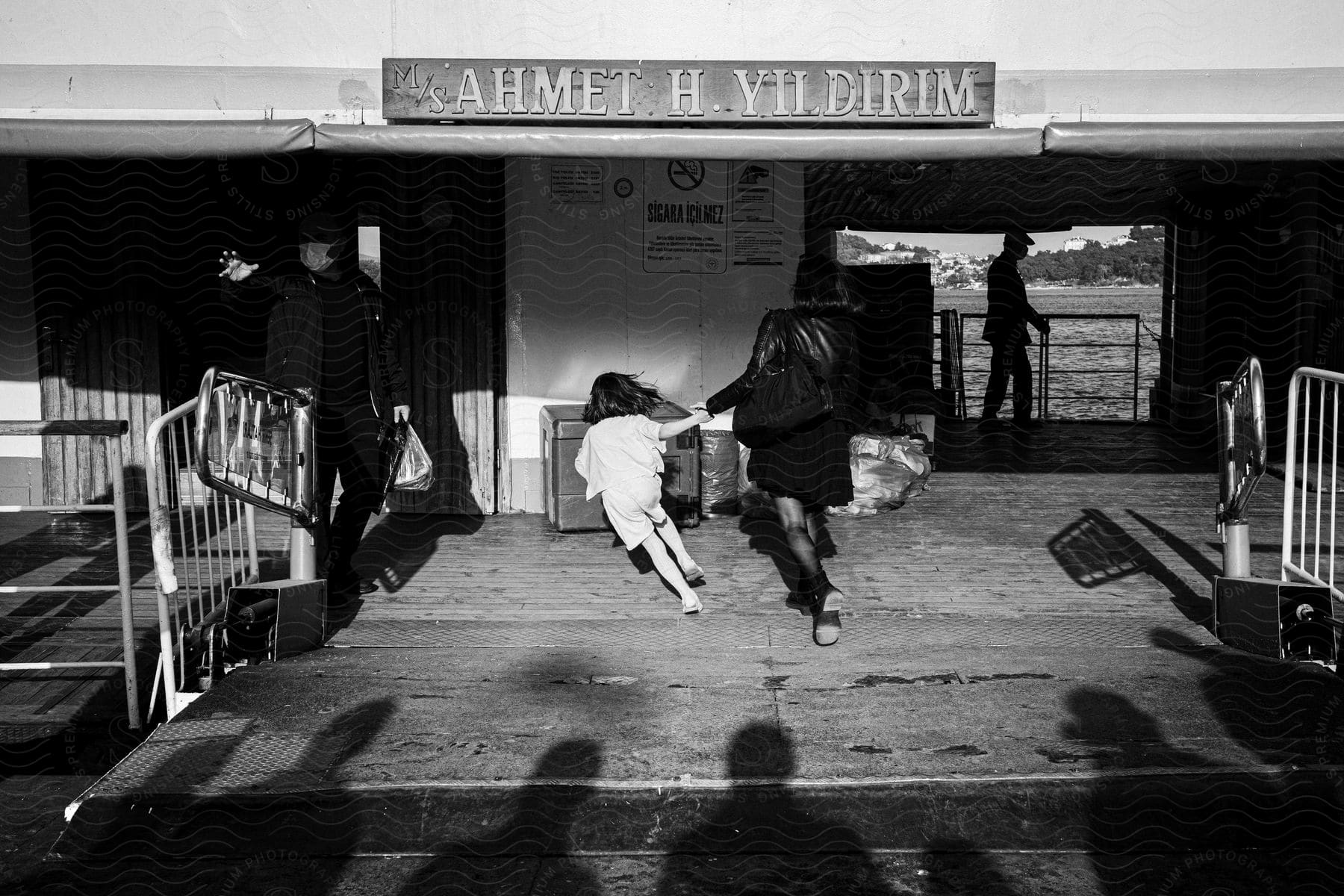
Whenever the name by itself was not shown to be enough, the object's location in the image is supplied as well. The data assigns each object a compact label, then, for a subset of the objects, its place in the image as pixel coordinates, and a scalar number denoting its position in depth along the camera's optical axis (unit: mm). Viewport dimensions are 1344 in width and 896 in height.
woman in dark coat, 5648
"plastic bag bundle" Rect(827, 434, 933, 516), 8273
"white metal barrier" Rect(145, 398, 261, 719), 4508
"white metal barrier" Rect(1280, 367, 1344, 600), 5109
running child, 5949
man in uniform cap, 11820
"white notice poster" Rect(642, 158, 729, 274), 8258
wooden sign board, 6398
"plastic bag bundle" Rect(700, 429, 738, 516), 8133
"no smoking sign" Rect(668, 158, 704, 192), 8258
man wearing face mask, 5676
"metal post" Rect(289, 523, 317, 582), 5359
